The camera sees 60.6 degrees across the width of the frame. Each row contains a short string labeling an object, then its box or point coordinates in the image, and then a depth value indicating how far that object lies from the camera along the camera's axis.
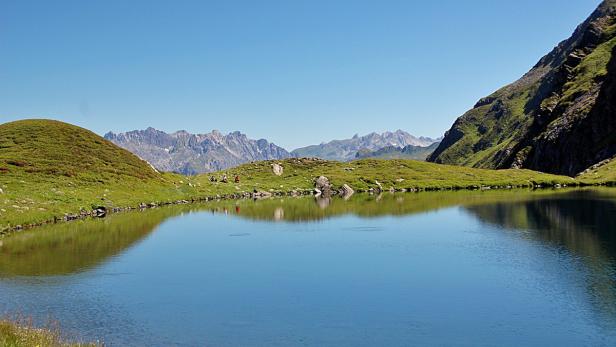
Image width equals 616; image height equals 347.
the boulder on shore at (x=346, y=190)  151.62
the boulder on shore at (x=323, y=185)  155.88
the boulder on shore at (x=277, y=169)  173.56
